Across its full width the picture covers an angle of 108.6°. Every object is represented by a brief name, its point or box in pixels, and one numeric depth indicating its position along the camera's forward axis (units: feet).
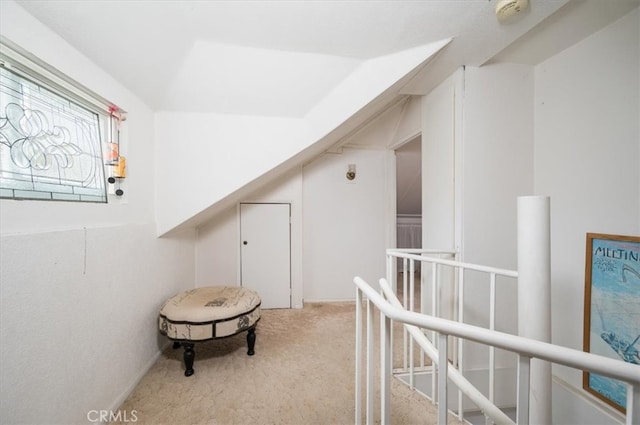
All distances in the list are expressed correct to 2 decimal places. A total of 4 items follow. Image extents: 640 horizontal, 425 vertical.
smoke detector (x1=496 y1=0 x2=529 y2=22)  3.72
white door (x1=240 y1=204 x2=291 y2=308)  9.18
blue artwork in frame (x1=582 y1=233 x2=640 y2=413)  4.13
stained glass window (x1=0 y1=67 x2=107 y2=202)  3.09
